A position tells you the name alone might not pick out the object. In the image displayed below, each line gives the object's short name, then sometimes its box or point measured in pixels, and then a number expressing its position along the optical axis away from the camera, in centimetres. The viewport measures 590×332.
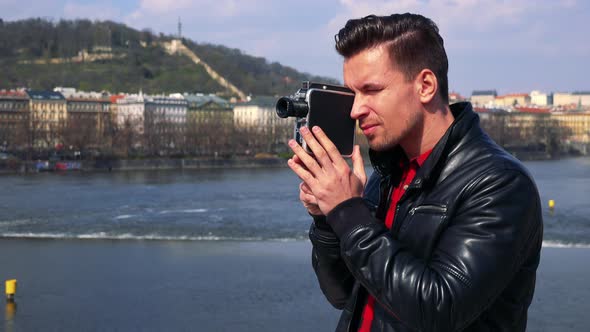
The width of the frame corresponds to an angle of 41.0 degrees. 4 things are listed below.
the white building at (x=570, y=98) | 12519
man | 126
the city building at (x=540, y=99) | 12612
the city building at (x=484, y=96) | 12188
